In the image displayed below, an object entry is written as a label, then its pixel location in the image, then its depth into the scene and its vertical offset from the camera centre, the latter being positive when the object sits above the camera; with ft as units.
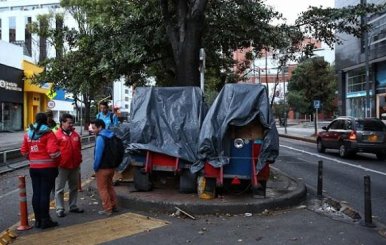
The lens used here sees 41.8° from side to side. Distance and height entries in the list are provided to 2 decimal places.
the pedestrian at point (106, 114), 39.07 +0.32
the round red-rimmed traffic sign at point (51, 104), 104.17 +2.93
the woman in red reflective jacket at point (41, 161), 25.12 -2.14
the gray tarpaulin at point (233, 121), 29.27 -0.19
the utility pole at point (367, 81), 88.17 +6.45
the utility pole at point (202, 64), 36.66 +3.95
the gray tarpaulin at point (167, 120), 31.45 -0.13
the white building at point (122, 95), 437.42 +21.33
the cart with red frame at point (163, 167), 31.17 -3.07
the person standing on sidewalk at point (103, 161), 27.20 -2.32
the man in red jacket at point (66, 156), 27.37 -2.10
